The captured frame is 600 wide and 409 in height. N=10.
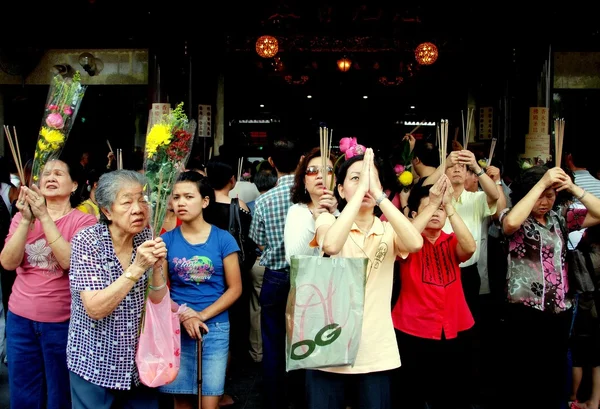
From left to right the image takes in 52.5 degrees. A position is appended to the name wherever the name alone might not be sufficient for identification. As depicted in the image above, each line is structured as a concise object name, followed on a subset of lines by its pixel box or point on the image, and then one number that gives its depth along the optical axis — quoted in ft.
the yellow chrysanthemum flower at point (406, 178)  13.97
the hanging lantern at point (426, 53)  30.09
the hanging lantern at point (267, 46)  30.01
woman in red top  9.87
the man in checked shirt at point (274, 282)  11.34
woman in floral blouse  10.44
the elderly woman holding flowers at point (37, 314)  9.52
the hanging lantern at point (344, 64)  34.68
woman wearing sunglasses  9.95
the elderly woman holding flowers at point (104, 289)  8.23
